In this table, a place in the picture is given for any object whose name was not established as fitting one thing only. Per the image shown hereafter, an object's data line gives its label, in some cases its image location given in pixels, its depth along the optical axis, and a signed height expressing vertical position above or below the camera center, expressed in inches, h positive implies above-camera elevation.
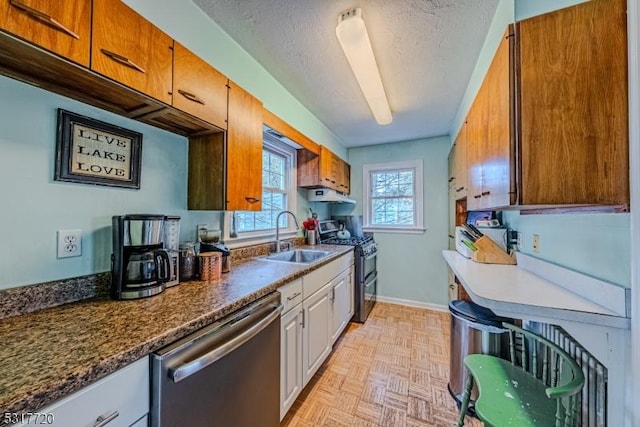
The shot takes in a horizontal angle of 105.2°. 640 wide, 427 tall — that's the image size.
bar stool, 34.8 -30.9
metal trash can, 61.8 -31.6
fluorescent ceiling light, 56.2 +44.1
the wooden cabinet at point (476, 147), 55.9 +18.0
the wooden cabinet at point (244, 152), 59.9 +17.0
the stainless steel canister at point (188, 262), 53.3 -10.2
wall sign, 40.3 +11.4
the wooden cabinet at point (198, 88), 46.4 +26.6
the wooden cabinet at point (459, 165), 79.6 +20.2
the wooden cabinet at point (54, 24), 27.2 +23.0
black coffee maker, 41.8 -7.6
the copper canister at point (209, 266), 54.5 -11.2
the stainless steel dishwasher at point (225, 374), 30.1 -23.7
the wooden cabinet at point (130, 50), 34.8 +26.1
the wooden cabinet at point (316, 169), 114.9 +23.0
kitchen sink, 92.4 -15.1
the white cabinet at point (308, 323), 59.0 -31.9
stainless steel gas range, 118.6 -19.3
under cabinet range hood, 120.8 +10.9
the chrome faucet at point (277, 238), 92.0 -8.2
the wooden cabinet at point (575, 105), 33.8 +16.6
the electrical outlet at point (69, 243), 39.6 -4.8
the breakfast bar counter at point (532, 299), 36.1 -13.7
